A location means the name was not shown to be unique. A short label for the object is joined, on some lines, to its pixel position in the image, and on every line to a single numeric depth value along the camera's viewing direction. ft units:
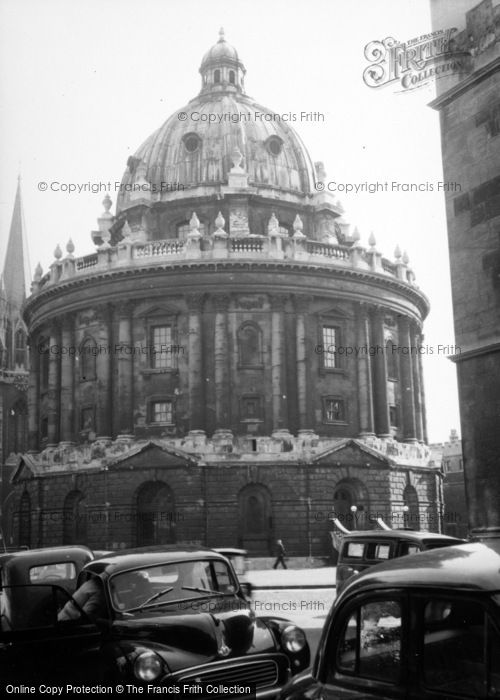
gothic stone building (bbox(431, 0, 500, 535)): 53.62
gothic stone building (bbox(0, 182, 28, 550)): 187.93
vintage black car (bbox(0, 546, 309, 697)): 22.72
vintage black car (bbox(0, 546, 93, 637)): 30.14
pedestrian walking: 110.01
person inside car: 25.63
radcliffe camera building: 118.11
